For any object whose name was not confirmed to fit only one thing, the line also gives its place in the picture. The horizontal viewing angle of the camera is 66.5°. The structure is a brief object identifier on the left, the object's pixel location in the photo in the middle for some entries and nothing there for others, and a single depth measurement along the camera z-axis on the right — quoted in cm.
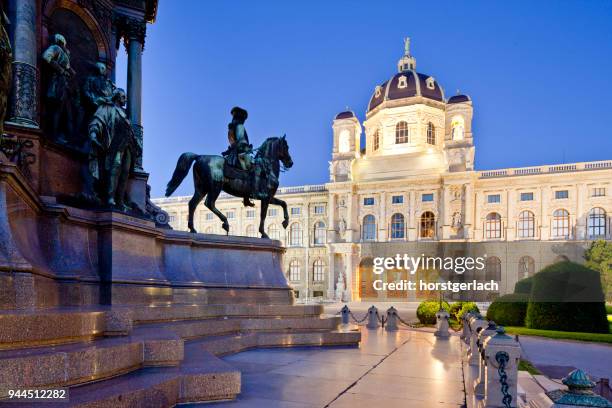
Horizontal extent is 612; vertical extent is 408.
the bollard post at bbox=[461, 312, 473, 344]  1158
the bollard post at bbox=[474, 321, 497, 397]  516
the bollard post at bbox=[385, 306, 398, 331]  1525
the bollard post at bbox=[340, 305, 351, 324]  1609
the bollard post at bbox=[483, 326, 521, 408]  422
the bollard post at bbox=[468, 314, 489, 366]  762
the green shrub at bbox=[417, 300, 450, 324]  2055
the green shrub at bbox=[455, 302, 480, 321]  2169
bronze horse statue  1060
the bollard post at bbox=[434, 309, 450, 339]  1326
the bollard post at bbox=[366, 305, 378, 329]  1605
